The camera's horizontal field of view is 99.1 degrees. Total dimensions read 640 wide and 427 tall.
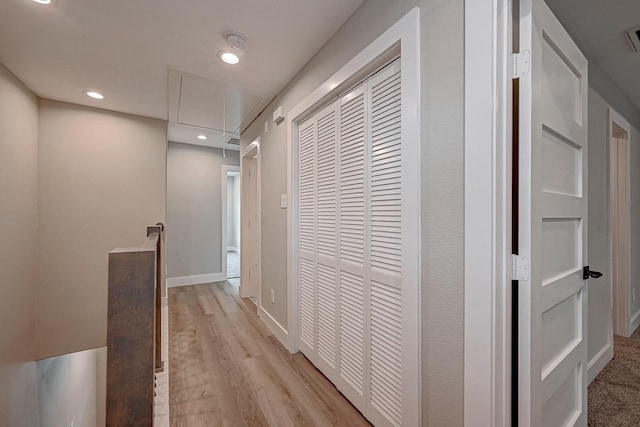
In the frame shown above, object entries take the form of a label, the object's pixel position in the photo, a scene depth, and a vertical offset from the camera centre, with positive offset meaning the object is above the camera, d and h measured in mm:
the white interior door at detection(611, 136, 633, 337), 2703 -166
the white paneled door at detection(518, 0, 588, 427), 996 -35
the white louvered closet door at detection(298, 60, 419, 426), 1409 -217
